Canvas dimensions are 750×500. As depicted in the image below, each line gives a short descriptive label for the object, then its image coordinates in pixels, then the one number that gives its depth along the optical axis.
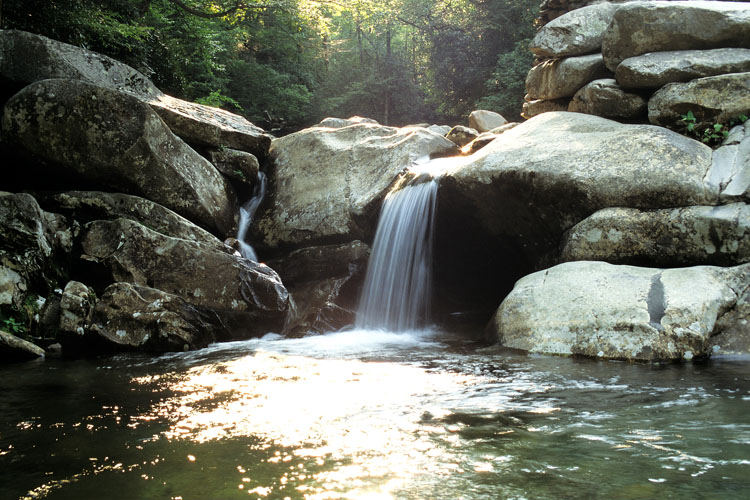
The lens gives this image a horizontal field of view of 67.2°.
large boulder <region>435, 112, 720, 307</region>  7.33
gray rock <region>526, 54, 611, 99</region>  10.17
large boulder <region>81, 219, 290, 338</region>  7.65
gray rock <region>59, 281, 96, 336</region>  6.59
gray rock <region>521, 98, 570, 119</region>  11.16
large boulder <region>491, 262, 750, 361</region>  5.78
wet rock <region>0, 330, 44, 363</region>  5.90
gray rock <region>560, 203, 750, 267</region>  6.71
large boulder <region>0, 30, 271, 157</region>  9.19
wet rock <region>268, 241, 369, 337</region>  9.31
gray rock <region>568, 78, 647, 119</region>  9.06
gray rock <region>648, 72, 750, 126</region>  8.02
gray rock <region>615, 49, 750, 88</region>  8.26
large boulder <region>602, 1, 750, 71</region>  8.52
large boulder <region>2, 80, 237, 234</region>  8.37
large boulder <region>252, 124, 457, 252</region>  10.57
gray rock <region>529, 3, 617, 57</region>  10.52
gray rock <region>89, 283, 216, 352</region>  6.55
